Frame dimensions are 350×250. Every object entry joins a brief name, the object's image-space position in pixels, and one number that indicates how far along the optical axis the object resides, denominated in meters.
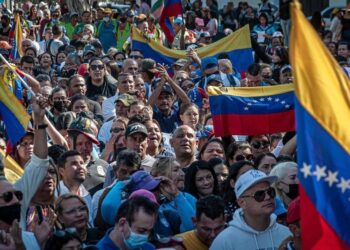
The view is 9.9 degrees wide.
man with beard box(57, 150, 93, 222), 15.09
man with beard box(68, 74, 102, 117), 23.43
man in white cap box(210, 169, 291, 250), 12.80
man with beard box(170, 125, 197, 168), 17.75
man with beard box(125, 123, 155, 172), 17.53
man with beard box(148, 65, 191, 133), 22.52
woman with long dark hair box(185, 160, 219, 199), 15.30
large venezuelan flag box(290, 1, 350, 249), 9.87
